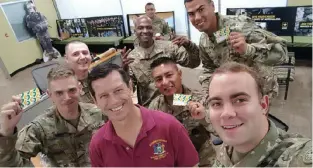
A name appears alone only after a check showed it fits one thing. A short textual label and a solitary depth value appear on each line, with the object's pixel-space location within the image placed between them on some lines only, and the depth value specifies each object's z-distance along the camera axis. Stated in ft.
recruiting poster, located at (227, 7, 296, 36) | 15.62
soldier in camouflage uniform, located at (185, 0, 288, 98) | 6.38
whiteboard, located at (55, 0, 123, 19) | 23.21
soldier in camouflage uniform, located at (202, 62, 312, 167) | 3.49
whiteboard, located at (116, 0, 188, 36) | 20.57
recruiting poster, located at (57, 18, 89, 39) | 24.21
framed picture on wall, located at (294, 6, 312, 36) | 15.06
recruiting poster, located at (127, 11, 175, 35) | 20.75
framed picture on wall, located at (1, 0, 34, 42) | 22.34
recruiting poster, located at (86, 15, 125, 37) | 22.79
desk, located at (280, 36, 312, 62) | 15.28
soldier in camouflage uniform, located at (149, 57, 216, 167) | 6.90
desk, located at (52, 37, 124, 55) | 22.35
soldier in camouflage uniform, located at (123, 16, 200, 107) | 9.66
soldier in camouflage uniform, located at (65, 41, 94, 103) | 8.56
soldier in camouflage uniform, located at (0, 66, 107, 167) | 5.88
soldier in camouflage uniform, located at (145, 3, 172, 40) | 17.81
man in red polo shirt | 5.02
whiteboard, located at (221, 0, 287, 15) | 16.87
